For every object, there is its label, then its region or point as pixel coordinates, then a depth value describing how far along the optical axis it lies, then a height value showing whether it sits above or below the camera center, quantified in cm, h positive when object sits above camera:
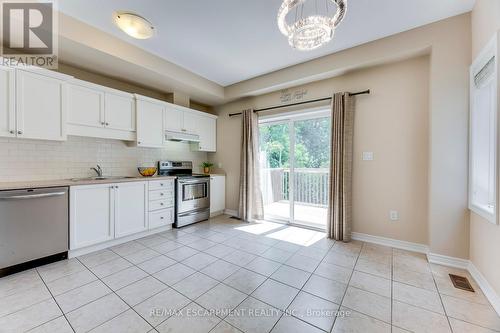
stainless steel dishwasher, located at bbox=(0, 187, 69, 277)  204 -69
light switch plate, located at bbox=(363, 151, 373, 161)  300 +16
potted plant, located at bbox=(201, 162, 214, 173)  477 -4
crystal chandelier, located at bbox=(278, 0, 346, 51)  149 +115
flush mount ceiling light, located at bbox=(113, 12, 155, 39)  194 +141
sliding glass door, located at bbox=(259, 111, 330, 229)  360 -2
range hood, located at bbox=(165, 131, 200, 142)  374 +56
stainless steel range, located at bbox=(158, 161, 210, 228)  365 -55
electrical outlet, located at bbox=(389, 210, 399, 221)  283 -69
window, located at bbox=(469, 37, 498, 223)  174 +32
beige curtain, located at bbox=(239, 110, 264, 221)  409 -16
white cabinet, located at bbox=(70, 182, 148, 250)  247 -65
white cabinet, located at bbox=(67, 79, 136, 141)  264 +76
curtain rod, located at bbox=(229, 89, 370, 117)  297 +112
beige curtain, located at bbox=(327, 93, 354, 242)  304 -10
